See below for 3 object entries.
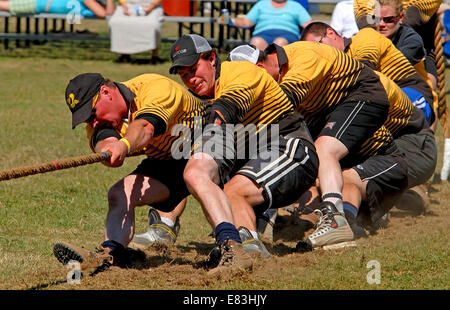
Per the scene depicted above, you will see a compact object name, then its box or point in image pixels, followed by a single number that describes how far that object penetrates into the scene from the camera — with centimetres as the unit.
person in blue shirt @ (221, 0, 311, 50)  1327
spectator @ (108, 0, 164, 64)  1574
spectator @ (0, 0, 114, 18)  1647
